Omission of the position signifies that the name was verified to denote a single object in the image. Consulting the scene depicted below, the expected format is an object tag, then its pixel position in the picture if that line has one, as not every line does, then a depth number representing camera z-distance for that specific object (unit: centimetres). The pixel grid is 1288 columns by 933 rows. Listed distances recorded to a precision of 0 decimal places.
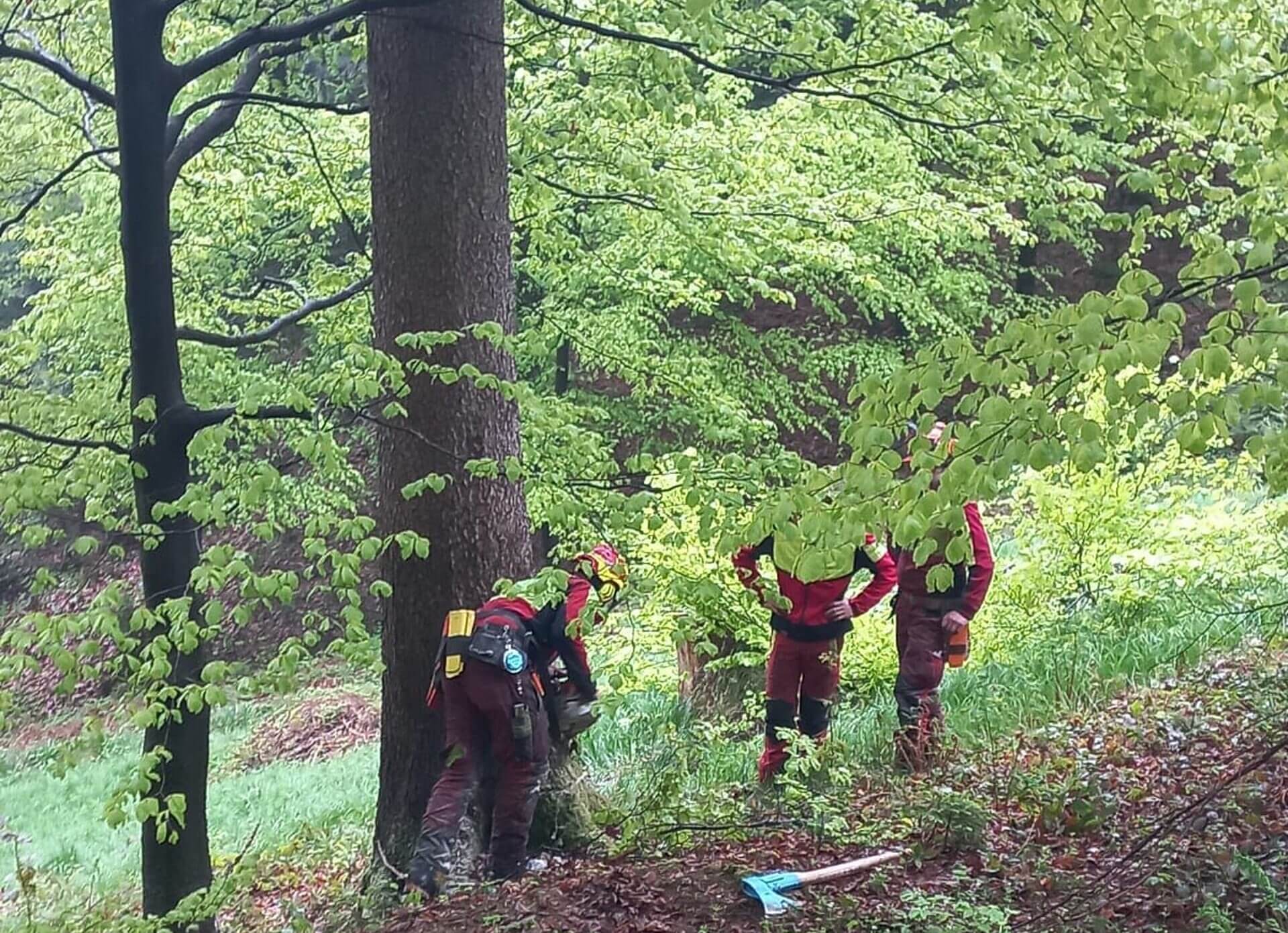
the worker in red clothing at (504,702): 539
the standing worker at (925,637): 671
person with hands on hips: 654
